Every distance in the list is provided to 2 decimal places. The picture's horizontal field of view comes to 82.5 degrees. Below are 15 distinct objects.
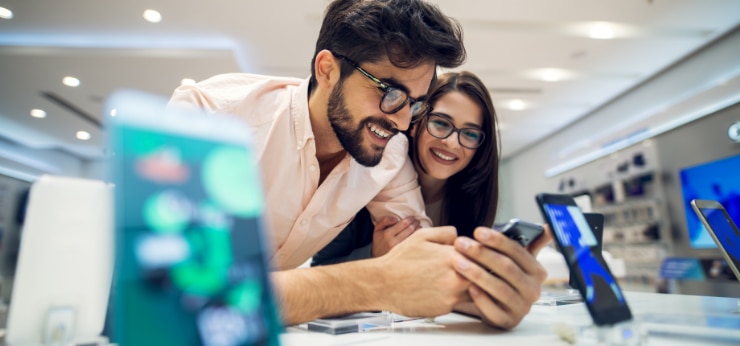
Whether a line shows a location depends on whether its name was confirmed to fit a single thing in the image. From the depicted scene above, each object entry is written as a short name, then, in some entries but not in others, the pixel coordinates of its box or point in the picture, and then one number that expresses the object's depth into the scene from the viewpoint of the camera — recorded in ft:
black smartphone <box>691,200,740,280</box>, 3.18
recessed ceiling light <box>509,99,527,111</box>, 19.58
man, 4.00
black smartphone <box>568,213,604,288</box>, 2.95
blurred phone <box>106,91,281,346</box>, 0.83
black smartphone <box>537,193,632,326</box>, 1.74
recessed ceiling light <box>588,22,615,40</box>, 13.28
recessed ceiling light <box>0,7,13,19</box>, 12.62
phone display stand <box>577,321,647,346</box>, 1.66
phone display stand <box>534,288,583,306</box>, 3.39
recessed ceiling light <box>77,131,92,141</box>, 22.53
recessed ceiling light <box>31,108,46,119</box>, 19.45
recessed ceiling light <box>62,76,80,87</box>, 16.06
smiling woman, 5.64
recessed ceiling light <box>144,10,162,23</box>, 12.34
